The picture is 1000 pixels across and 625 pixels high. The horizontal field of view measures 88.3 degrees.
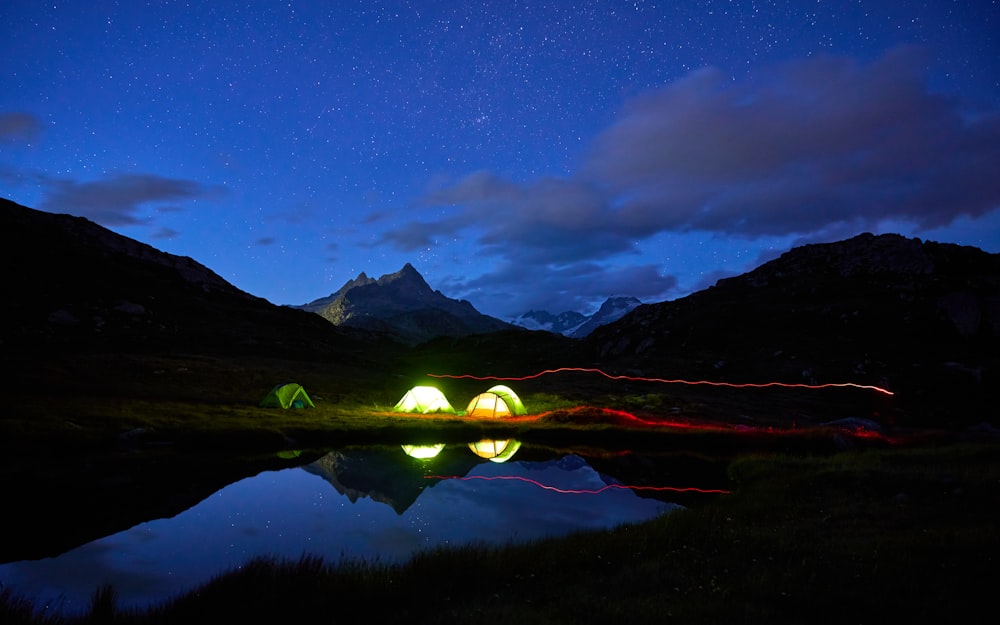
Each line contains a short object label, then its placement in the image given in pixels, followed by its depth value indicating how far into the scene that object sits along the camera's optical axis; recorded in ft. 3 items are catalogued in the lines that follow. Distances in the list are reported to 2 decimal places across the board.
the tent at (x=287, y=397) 136.46
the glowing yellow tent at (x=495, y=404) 140.77
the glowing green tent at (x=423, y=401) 143.13
